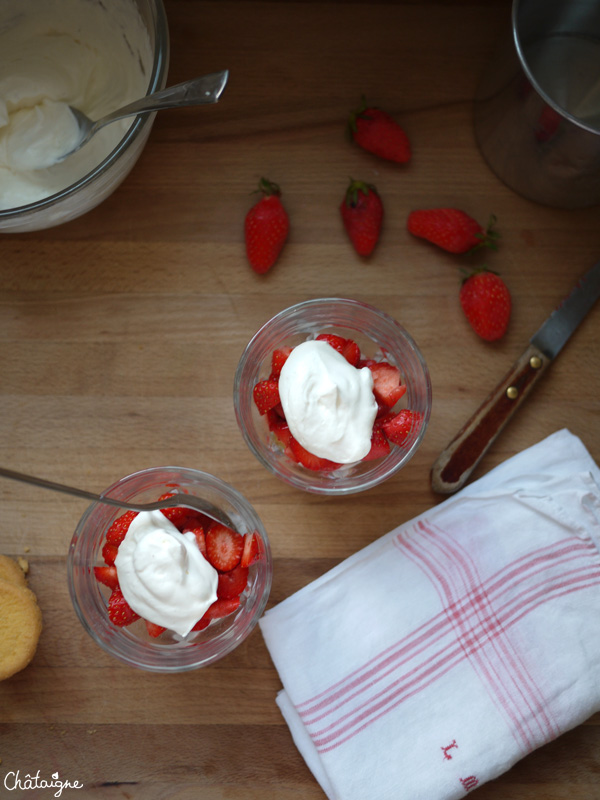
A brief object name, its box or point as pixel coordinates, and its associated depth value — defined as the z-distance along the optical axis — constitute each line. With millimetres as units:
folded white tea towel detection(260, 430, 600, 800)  405
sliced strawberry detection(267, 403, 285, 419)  410
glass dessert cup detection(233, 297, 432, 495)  409
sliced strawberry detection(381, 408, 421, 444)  399
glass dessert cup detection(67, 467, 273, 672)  406
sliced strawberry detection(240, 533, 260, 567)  402
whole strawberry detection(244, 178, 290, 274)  431
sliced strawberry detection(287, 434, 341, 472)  405
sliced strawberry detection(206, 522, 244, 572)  402
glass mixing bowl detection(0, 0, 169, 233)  370
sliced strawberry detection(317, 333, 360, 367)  408
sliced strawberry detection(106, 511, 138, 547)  403
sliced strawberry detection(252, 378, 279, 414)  400
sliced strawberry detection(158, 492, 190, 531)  406
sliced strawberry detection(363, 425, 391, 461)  402
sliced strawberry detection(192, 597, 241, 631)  402
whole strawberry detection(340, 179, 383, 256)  435
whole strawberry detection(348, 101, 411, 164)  438
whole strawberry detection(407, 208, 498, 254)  434
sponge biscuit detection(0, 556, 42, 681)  409
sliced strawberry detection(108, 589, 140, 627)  400
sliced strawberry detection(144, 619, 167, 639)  405
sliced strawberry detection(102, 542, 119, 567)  407
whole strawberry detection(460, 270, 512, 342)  431
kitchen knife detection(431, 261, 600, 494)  429
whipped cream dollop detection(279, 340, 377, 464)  382
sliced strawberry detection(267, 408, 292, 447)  414
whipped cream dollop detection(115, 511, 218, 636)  376
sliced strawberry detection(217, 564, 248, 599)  404
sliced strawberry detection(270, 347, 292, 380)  410
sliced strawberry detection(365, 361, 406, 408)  403
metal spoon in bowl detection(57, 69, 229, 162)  356
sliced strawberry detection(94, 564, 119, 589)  406
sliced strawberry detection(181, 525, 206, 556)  403
